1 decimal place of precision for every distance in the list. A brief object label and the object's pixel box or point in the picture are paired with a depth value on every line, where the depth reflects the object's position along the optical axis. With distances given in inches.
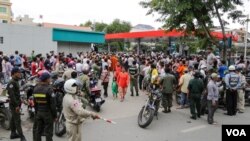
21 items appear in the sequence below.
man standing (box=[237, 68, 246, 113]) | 346.6
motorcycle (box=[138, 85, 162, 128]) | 265.4
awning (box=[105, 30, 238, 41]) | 796.3
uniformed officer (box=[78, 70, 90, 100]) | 315.2
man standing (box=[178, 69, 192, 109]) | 345.0
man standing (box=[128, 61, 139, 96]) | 413.5
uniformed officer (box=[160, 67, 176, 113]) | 325.6
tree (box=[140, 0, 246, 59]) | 451.9
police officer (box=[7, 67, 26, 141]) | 216.0
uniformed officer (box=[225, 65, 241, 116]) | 331.3
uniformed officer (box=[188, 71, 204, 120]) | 301.4
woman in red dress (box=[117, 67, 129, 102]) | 381.8
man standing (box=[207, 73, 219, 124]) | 290.8
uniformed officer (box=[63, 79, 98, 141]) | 172.9
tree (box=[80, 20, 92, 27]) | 2504.9
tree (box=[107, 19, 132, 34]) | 2033.6
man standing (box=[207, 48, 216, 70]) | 431.5
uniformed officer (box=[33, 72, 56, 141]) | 187.0
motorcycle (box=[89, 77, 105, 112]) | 322.7
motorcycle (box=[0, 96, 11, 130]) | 247.9
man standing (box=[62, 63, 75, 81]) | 319.3
